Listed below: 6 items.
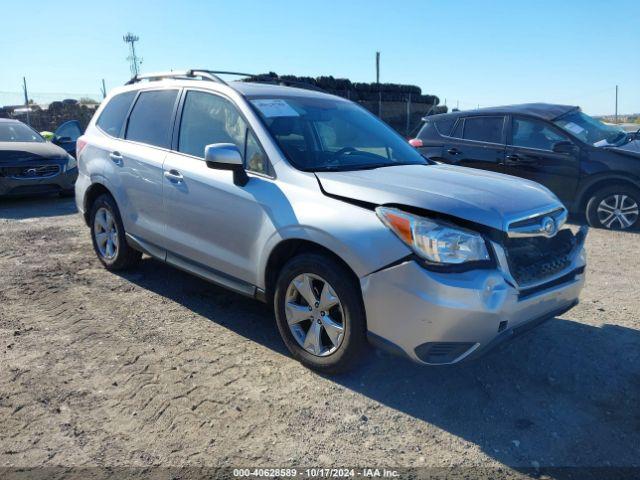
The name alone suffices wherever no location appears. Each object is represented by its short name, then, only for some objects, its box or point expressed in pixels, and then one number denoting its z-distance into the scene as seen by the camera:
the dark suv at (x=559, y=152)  7.37
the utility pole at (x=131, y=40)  51.24
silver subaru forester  2.95
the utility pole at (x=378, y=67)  27.02
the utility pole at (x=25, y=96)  24.52
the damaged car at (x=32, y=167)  9.47
